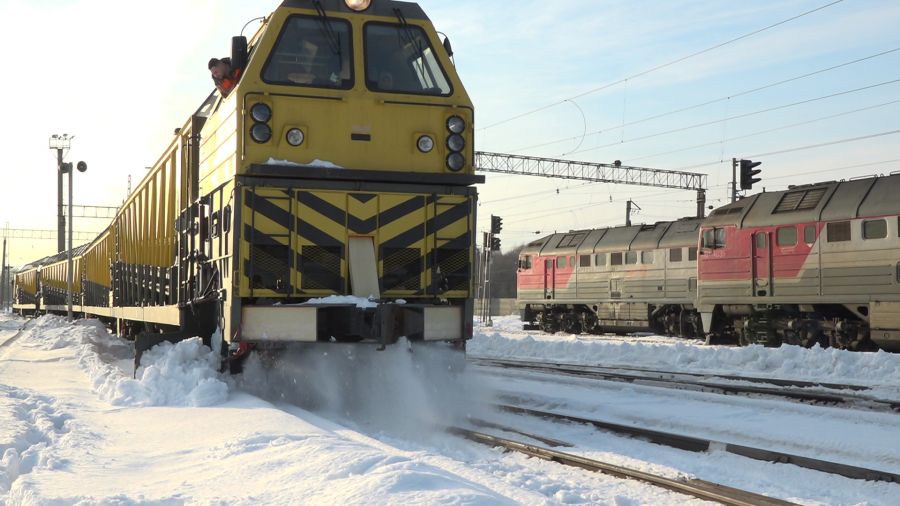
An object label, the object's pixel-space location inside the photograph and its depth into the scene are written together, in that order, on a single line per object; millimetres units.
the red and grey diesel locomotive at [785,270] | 16953
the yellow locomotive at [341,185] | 7367
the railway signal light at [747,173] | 28750
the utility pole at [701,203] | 40594
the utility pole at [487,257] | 33938
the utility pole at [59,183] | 40500
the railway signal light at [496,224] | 33719
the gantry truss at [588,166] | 40719
